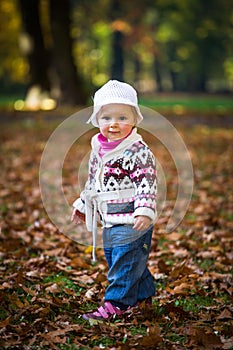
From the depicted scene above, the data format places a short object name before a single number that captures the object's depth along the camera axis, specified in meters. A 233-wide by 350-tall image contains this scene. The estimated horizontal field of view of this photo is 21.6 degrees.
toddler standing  3.67
